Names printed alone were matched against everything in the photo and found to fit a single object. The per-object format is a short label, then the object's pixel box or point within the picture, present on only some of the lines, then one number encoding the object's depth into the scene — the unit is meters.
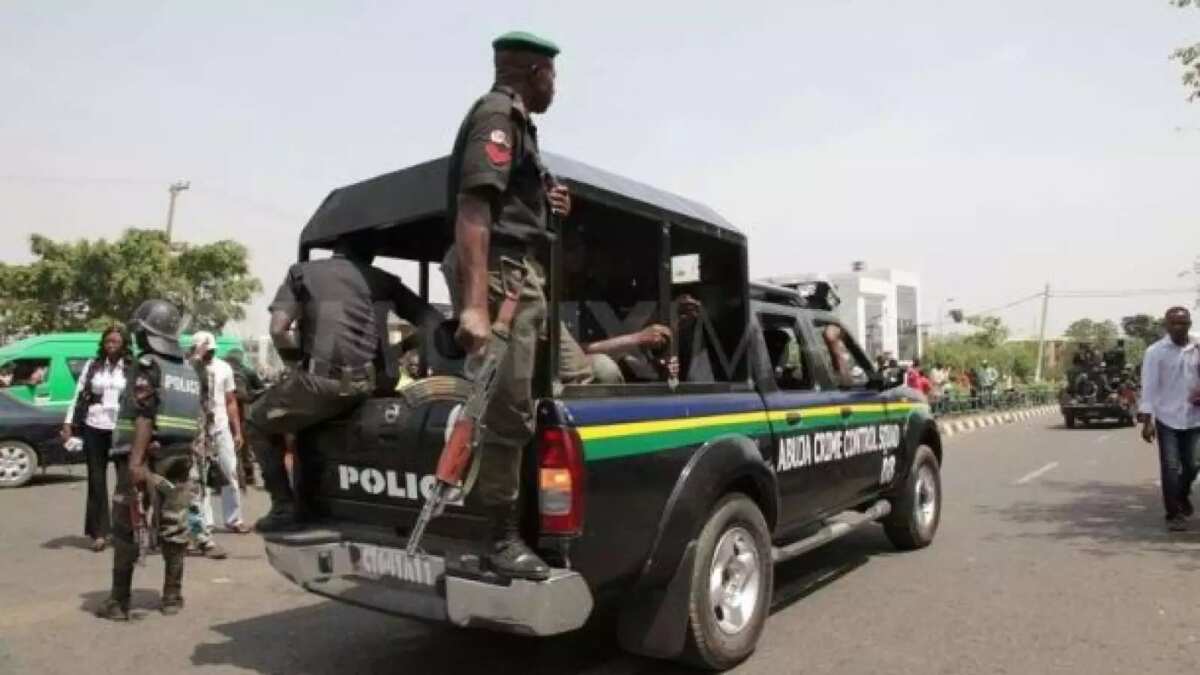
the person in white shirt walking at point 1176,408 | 7.44
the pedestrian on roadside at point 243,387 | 9.49
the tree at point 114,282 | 28.05
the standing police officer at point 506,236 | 3.26
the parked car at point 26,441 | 12.15
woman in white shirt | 7.45
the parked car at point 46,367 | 14.30
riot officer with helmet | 5.09
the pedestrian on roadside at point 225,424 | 7.71
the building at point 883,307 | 40.00
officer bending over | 4.07
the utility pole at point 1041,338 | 60.88
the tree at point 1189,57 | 9.18
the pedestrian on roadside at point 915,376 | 18.80
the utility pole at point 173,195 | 32.56
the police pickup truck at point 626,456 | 3.42
